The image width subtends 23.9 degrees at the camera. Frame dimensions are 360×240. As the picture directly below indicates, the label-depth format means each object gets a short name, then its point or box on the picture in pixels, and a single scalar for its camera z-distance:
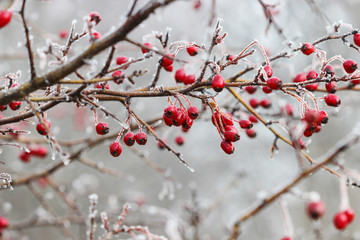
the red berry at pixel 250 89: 0.79
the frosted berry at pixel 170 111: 0.66
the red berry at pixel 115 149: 0.69
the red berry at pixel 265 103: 0.85
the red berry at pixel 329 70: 0.67
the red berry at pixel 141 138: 0.69
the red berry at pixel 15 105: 0.70
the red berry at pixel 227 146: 0.68
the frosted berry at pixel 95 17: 0.68
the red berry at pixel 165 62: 0.67
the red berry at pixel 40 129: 0.69
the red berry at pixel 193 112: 0.67
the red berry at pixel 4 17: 0.65
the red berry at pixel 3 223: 0.96
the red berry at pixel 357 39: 0.68
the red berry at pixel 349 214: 0.77
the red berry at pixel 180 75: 0.73
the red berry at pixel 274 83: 0.65
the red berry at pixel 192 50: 0.71
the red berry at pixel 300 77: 0.73
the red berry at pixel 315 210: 0.75
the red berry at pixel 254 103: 0.85
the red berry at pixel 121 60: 0.71
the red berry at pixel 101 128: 0.69
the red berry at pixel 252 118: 0.83
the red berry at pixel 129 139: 0.69
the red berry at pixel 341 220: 0.77
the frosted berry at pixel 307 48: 0.68
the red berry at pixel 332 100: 0.68
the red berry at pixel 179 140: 0.91
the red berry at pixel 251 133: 0.81
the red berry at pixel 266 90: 0.68
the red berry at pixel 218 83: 0.64
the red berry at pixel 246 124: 0.69
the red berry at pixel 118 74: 0.66
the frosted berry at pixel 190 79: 0.72
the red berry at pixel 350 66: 0.68
